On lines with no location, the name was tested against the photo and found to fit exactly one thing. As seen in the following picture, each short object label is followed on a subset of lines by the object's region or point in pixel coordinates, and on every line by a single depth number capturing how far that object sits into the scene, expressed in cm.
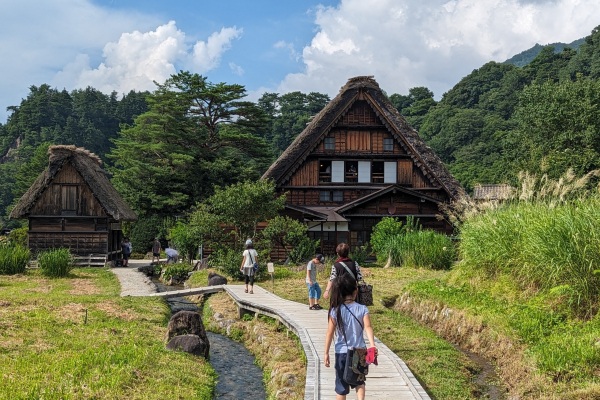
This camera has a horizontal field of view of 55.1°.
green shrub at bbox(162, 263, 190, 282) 2697
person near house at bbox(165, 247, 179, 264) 3238
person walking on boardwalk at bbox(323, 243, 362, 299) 902
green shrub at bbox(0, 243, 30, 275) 2404
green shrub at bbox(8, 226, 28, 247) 3715
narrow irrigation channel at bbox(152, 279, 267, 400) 988
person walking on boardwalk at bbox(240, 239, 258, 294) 1722
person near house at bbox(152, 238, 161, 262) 3463
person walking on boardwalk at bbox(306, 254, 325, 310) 1411
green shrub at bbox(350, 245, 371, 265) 2819
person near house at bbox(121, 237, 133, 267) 3343
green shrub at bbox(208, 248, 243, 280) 2283
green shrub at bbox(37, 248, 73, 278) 2377
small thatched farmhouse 3173
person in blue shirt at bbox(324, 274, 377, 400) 624
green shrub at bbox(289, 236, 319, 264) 2680
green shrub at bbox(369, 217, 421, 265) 2668
